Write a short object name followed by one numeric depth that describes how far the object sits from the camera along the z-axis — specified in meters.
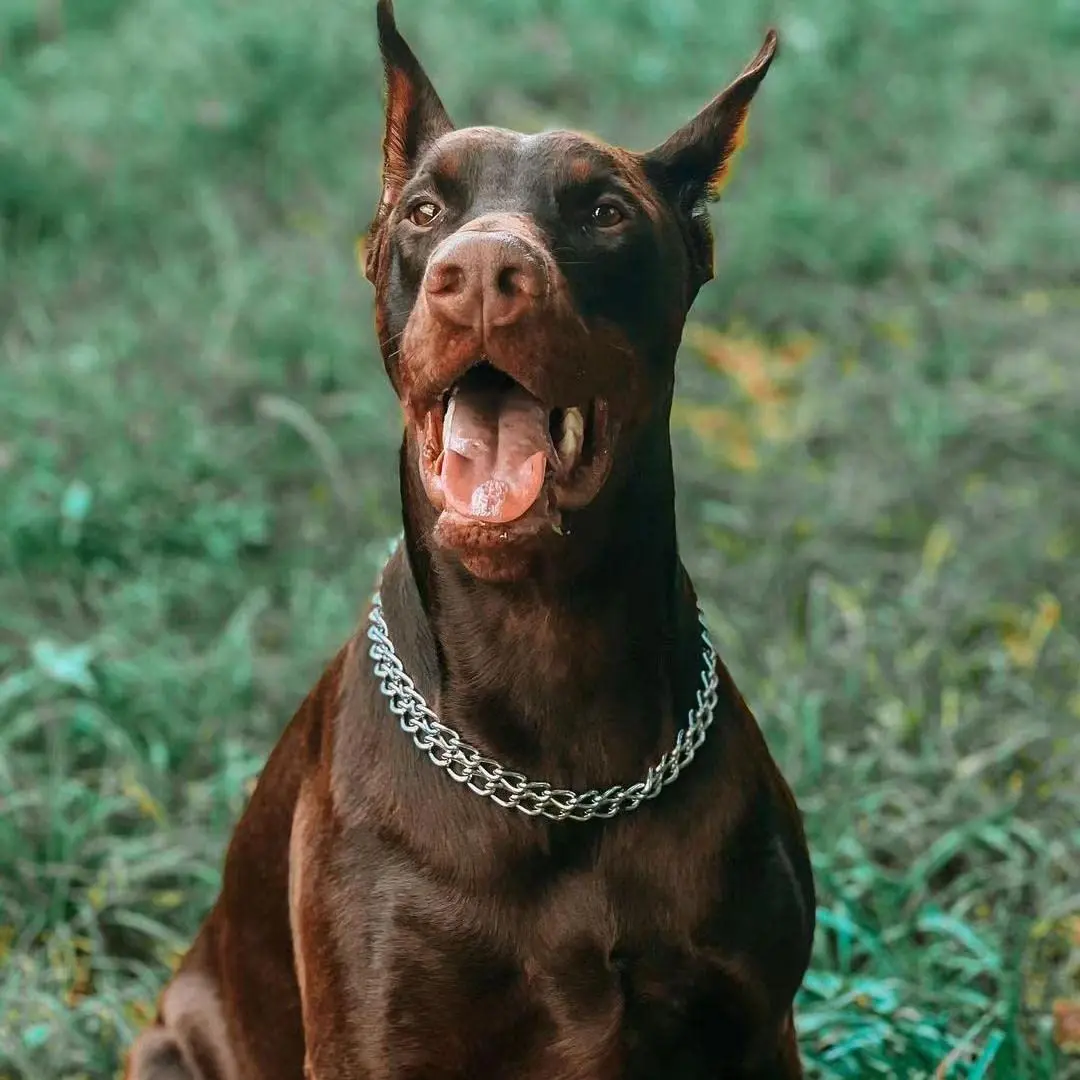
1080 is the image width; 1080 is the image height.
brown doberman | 2.06
